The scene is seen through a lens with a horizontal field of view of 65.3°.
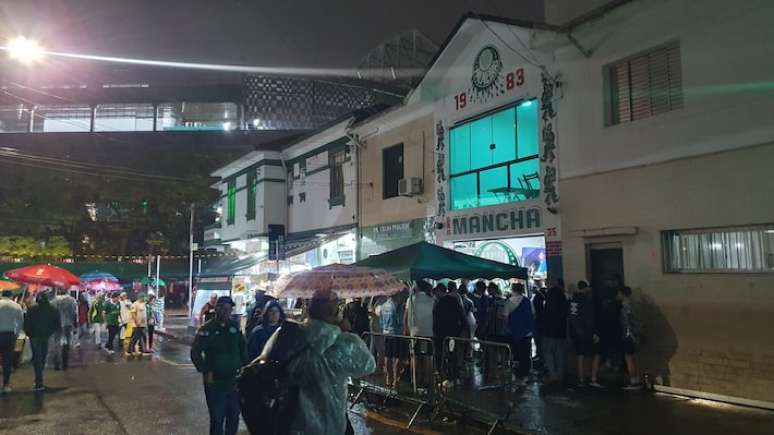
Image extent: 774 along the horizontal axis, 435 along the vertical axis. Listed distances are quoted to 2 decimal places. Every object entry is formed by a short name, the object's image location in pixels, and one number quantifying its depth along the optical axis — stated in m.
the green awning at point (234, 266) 21.39
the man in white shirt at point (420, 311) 10.41
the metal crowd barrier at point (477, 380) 7.81
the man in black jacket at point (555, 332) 10.63
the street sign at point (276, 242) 19.72
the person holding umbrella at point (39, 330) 11.09
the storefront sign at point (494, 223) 12.71
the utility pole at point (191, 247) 25.64
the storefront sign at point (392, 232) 16.88
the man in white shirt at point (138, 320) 16.70
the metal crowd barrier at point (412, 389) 8.49
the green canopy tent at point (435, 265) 10.60
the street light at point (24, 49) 10.85
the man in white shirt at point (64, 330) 14.43
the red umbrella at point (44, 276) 15.18
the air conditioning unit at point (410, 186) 16.09
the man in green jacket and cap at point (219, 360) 6.33
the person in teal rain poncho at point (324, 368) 4.14
